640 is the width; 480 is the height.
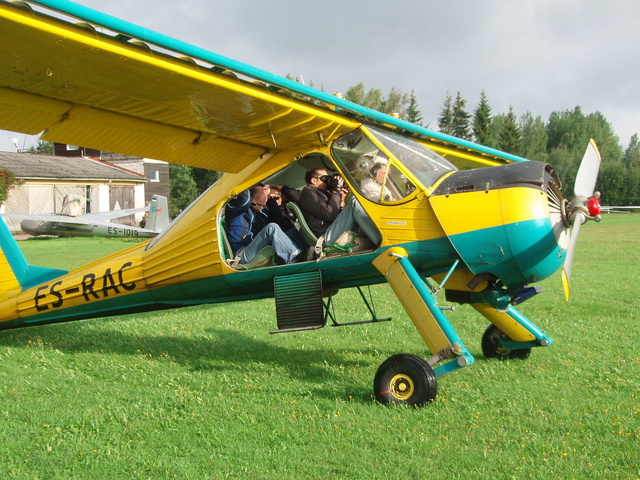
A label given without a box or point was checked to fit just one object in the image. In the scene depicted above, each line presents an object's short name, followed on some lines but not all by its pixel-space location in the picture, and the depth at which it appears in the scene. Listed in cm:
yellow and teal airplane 475
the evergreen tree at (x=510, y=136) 6569
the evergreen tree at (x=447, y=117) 7581
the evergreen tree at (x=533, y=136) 9188
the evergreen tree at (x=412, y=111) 7775
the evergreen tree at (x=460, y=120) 7375
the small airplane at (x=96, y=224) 3139
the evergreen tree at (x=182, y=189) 6303
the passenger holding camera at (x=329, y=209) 599
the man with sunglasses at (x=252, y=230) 636
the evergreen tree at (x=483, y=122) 6712
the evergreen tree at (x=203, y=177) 7194
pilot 582
